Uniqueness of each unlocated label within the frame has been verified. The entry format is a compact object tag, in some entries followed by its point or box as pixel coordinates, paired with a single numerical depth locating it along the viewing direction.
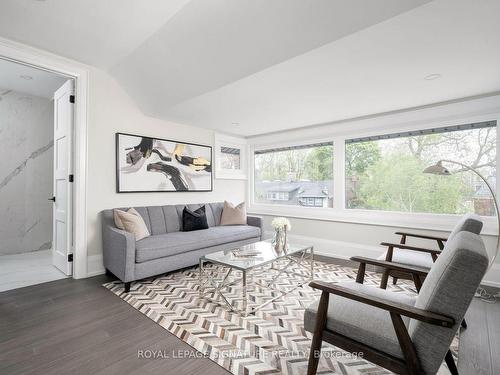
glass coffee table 2.35
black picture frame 3.42
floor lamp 2.26
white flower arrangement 2.89
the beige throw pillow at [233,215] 4.36
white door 3.06
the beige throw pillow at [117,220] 3.02
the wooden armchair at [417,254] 1.80
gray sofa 2.72
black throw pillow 3.73
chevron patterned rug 1.60
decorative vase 2.83
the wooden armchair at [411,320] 1.06
